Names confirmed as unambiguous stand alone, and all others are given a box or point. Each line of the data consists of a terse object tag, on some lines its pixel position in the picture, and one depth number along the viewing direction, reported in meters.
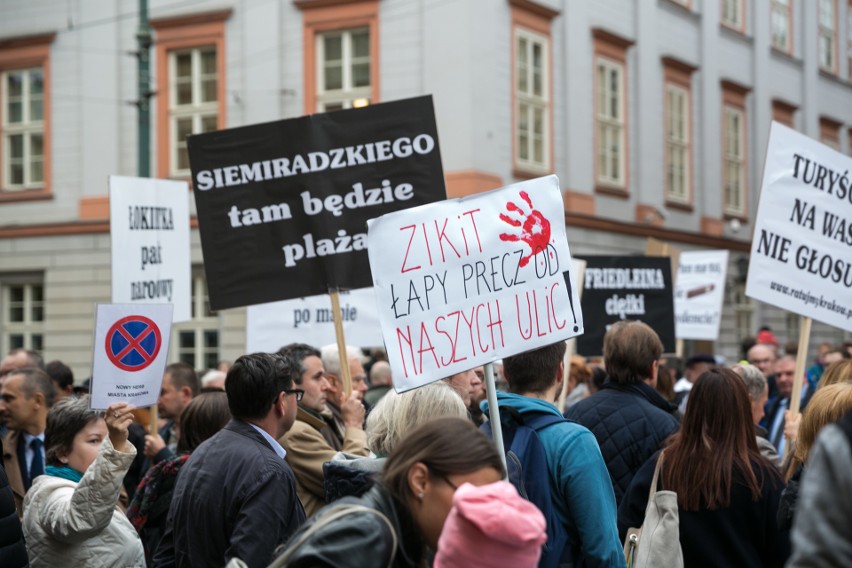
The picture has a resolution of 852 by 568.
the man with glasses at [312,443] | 6.02
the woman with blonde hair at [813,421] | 4.91
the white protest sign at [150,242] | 8.93
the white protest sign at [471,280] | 4.92
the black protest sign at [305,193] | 7.49
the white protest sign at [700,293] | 16.19
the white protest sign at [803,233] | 7.67
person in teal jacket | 4.69
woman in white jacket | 5.22
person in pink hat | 2.89
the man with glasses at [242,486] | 4.79
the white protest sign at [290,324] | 11.05
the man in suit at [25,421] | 7.11
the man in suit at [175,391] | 9.16
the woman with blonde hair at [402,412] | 4.62
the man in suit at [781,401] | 9.56
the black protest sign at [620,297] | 11.41
